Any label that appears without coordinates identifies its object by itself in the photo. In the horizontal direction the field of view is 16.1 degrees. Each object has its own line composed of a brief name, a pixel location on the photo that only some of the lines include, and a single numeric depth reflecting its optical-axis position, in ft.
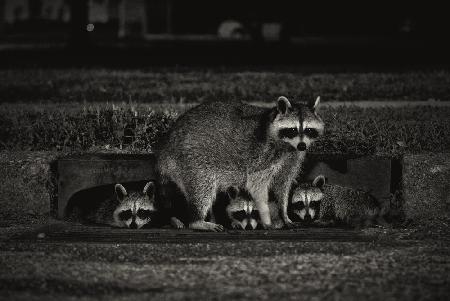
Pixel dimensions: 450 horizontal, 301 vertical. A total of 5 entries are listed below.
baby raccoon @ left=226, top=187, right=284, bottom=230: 42.33
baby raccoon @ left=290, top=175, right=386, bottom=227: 43.30
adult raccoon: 41.86
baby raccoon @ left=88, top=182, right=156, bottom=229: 44.19
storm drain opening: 43.73
